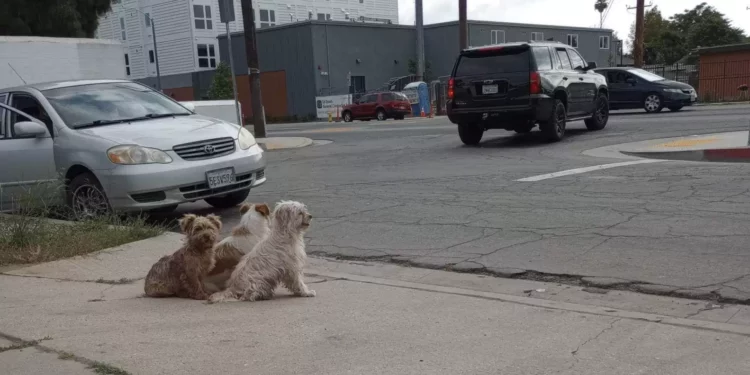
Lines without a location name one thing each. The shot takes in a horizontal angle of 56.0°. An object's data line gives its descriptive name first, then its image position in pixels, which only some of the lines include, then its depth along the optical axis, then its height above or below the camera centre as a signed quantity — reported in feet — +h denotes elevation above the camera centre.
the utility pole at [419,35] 123.75 +6.07
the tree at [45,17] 83.25 +8.57
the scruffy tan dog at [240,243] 17.93 -4.15
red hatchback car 116.67 -5.80
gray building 151.74 +4.85
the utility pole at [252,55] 69.31 +2.23
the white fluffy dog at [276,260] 16.69 -4.29
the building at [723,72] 98.07 -2.28
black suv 46.50 -1.61
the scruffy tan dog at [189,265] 16.74 -4.46
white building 179.93 +14.40
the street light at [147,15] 184.16 +17.80
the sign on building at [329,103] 139.85 -5.73
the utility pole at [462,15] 116.78 +8.67
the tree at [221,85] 150.20 -1.10
